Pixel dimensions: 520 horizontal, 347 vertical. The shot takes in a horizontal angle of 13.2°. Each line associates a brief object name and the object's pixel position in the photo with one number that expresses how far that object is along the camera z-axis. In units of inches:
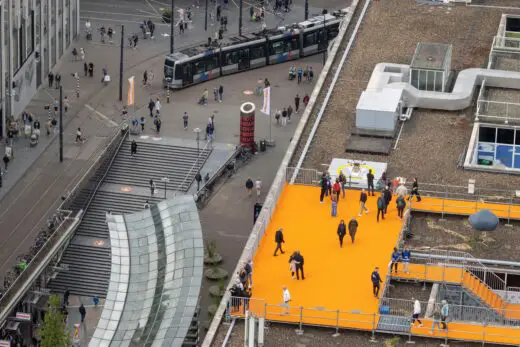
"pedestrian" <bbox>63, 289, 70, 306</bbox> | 6491.1
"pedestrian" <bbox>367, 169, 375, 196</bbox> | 5851.4
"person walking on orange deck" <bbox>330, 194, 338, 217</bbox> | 5762.8
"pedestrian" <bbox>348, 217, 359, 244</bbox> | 5575.8
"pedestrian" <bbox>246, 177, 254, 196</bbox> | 7160.4
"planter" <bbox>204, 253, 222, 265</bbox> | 6678.2
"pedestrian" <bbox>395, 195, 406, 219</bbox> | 5703.7
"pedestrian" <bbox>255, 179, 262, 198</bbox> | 7165.4
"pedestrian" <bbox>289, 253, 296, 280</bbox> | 5393.7
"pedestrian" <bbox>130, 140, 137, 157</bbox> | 7313.0
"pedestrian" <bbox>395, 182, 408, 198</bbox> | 5757.9
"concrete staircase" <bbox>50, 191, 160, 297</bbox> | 6599.4
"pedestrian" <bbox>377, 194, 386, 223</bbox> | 5698.8
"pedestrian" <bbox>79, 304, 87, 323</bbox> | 6412.4
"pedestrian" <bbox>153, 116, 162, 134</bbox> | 7549.2
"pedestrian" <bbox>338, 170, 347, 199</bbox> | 5836.6
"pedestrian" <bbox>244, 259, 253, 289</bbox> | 5351.4
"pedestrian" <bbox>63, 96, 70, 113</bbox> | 7825.8
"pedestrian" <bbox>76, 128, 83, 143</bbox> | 7504.9
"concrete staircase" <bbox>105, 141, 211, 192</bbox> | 7185.0
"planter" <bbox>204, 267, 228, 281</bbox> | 6589.6
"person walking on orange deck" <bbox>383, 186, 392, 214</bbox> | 5718.5
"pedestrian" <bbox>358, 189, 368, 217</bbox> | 5748.0
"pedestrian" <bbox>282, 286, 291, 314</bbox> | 5236.2
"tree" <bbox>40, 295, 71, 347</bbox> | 5974.4
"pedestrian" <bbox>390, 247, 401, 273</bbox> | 5403.5
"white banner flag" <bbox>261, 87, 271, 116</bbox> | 7470.5
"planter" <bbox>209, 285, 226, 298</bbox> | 6412.4
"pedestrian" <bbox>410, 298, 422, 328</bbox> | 5152.6
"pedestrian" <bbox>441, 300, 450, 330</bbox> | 5142.7
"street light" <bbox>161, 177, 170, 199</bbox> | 7076.8
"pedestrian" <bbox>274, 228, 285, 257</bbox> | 5511.8
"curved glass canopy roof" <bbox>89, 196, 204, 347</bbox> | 5536.4
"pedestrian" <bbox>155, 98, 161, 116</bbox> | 7760.8
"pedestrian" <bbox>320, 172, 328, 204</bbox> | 5821.9
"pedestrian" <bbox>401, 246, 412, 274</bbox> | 5418.3
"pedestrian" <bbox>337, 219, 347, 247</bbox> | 5565.9
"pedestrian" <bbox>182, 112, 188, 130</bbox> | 7632.9
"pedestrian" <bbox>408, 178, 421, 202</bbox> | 5812.0
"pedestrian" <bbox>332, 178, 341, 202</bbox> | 5787.4
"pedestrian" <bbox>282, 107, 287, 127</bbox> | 7751.0
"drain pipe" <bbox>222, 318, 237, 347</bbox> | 5142.7
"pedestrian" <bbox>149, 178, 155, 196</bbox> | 7096.5
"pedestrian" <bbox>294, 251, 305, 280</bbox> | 5388.8
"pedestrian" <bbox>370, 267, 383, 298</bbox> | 5300.2
